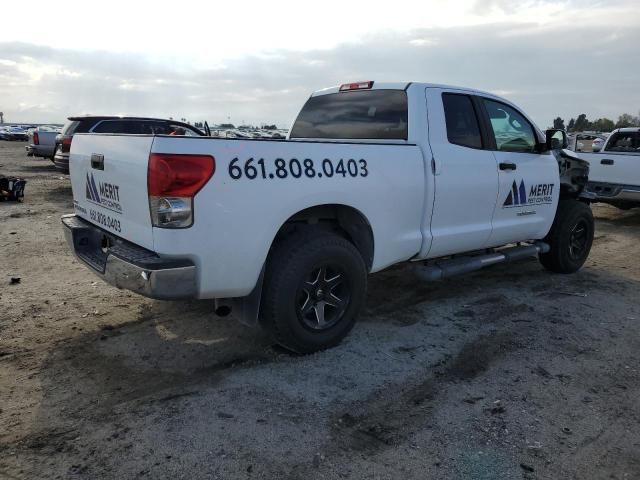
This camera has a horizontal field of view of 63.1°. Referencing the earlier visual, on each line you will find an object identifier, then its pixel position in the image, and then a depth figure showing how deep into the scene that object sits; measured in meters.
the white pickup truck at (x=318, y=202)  3.15
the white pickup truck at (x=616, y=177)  9.18
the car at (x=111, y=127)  12.32
